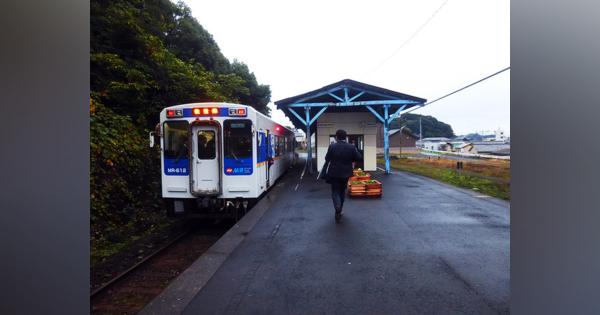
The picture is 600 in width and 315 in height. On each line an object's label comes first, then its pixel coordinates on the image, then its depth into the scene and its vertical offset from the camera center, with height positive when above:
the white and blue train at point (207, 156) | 7.81 -0.01
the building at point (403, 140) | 70.12 +3.14
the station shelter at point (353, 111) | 17.19 +2.37
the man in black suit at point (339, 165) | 6.84 -0.18
